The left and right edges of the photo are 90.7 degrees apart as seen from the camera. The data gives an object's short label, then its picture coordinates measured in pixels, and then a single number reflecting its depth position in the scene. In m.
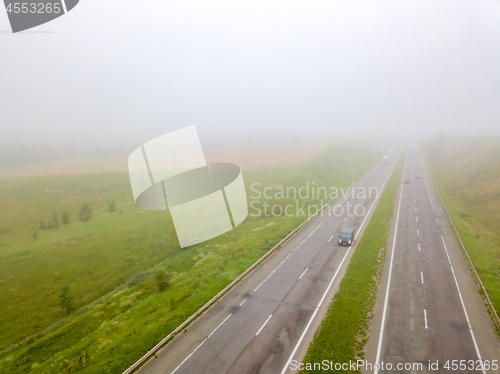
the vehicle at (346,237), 31.08
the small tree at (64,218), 49.31
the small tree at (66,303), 25.12
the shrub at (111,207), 55.05
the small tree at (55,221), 47.78
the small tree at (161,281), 26.25
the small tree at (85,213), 50.72
